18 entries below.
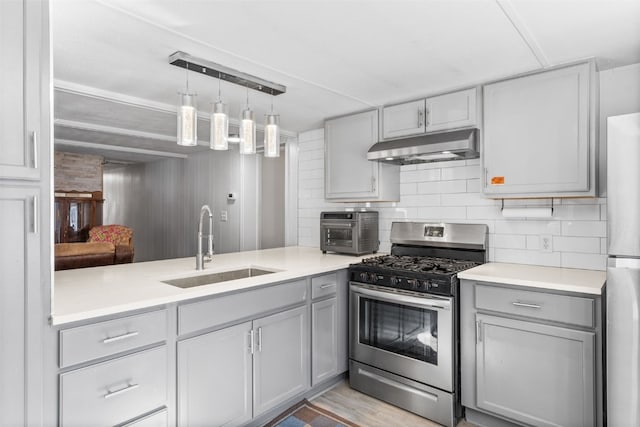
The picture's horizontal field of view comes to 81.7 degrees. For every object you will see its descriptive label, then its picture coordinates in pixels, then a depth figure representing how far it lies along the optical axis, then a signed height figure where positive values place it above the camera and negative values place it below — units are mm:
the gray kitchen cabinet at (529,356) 1912 -809
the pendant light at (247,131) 2256 +497
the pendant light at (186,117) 1969 +514
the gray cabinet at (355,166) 3109 +400
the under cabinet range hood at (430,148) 2457 +447
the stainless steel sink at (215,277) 2326 -438
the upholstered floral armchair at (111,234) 4086 -234
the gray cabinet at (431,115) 2569 +721
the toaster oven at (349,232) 3125 -176
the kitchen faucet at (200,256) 2443 -286
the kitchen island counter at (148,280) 1556 -376
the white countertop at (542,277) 1943 -383
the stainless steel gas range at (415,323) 2311 -754
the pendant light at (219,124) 2096 +503
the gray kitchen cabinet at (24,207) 1304 +24
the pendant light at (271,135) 2367 +498
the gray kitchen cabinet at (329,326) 2564 -824
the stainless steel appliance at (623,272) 1641 -277
